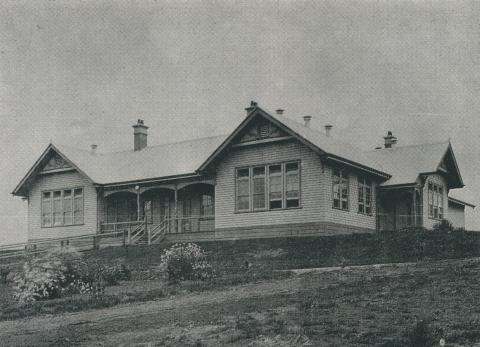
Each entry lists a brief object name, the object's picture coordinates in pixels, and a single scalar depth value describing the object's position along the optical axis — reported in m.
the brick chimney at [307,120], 34.34
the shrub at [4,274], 24.65
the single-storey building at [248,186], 28.45
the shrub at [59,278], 18.52
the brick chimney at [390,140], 38.81
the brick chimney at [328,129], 36.06
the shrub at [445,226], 28.67
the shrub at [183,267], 20.11
